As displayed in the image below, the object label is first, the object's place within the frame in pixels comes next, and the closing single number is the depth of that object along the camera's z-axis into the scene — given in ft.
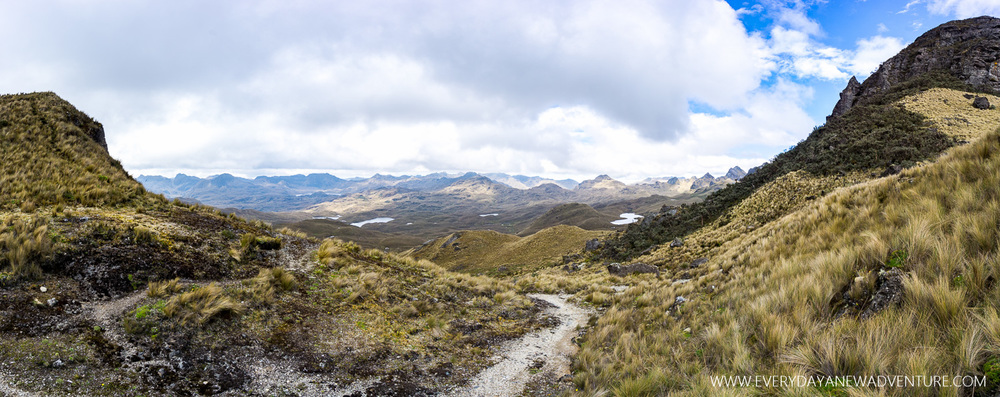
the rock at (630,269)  74.33
